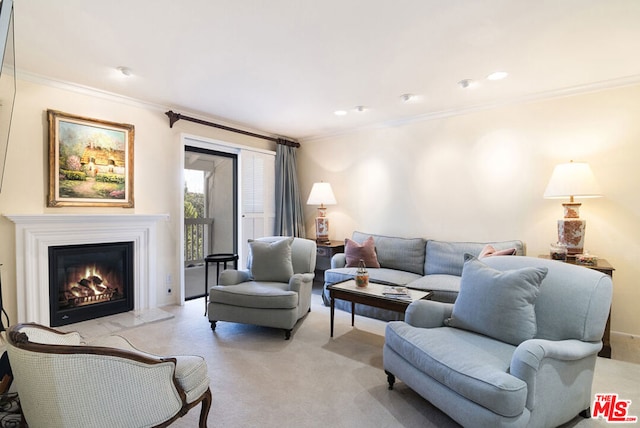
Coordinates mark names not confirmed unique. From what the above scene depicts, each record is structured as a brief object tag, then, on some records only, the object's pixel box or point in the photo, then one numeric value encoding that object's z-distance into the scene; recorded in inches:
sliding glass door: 188.9
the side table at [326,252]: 181.9
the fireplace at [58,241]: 115.4
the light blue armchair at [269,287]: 116.7
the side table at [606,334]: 104.6
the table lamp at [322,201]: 188.2
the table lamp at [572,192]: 115.3
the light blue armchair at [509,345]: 59.0
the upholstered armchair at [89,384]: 44.9
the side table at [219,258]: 144.7
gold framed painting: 122.6
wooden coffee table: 99.2
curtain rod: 154.3
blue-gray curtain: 203.6
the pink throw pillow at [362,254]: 160.6
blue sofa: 131.4
